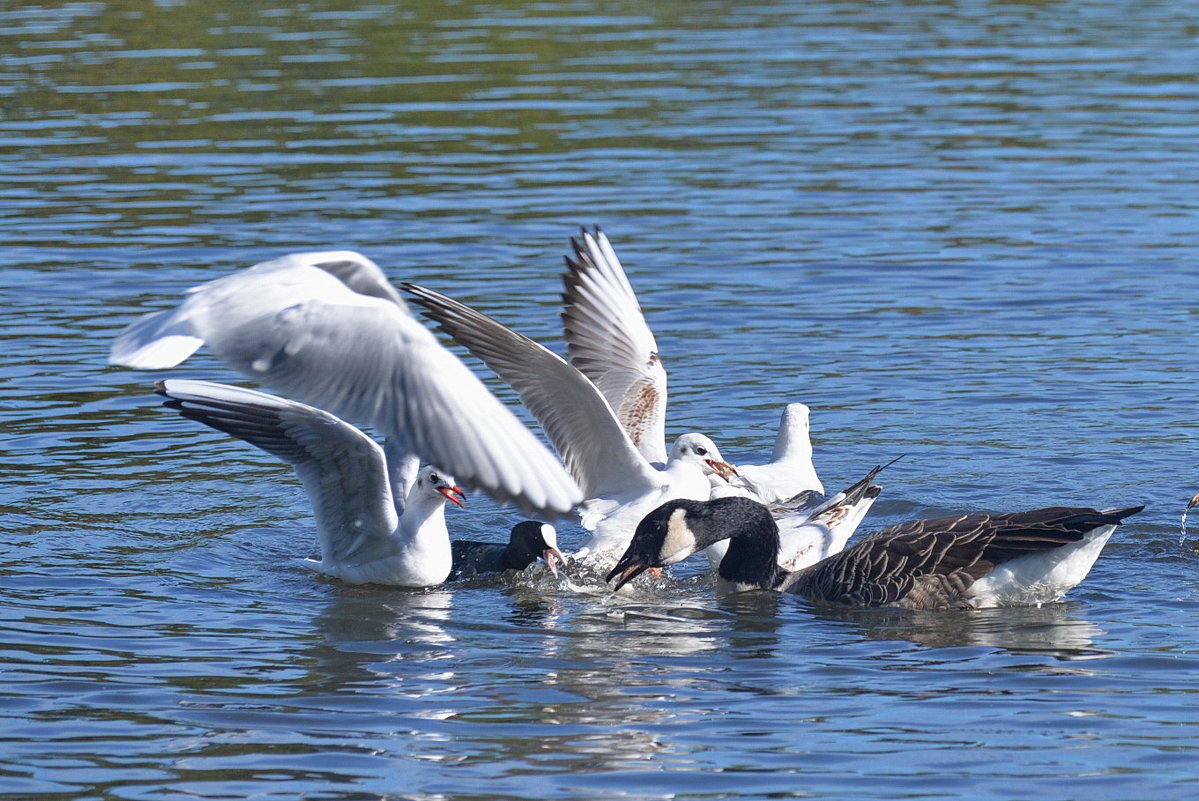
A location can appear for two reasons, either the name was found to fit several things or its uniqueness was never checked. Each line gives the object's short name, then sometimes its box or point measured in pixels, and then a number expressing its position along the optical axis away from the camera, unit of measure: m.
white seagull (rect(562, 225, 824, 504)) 11.54
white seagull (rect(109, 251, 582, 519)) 6.81
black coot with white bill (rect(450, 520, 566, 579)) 10.20
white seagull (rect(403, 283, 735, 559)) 10.46
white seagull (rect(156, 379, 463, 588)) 9.59
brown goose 9.34
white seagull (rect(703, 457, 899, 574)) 10.75
